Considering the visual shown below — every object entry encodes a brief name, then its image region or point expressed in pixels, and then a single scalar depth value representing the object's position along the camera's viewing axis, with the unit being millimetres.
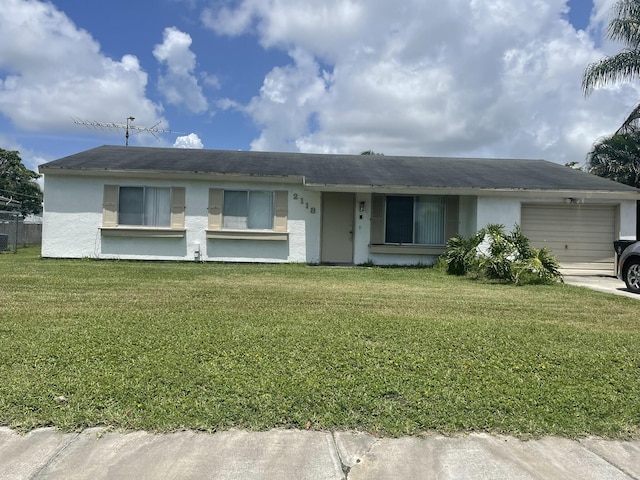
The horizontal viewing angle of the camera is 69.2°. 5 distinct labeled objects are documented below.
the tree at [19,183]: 33375
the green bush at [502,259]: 10453
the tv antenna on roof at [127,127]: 24717
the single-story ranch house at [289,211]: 13016
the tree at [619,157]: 18125
